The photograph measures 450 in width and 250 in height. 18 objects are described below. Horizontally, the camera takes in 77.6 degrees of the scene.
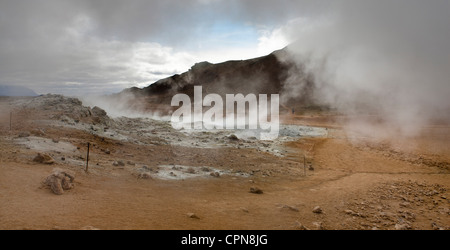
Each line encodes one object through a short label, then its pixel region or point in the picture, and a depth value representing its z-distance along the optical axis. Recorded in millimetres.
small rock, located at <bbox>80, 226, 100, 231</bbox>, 3947
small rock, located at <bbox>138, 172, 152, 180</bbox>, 7307
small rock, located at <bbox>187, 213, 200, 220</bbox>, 4934
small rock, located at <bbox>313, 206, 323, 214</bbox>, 5621
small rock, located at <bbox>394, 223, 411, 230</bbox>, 5052
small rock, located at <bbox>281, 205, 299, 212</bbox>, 5629
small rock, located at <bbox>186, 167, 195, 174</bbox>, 8336
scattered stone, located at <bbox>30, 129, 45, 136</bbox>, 9881
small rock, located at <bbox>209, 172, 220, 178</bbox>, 8209
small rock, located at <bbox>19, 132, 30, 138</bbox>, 9170
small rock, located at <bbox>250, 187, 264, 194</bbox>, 6843
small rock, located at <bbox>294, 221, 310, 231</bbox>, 4789
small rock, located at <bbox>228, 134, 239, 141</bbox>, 14348
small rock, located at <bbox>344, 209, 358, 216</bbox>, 5641
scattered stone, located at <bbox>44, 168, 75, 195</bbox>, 5301
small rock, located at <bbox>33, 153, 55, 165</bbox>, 6955
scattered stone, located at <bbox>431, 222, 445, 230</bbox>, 5314
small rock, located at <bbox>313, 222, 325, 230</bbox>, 4941
